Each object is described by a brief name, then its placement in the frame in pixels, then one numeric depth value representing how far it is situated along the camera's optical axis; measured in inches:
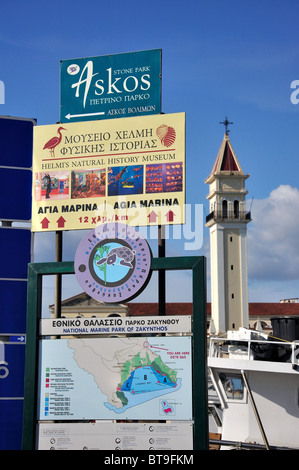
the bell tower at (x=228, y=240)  2970.0
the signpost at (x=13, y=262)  581.3
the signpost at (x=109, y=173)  562.9
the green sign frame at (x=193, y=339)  451.8
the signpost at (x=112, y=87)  605.3
